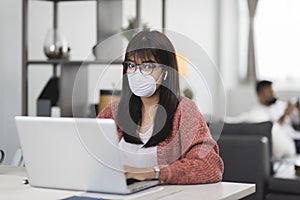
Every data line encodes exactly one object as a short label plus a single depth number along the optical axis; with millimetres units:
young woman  2312
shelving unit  3941
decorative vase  4035
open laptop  2090
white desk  2132
